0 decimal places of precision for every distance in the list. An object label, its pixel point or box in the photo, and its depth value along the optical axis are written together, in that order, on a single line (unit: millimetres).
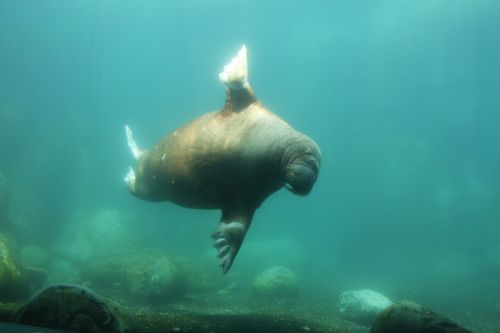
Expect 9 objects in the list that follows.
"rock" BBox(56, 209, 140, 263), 25969
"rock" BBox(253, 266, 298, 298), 13547
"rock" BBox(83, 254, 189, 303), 11844
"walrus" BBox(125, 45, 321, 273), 5023
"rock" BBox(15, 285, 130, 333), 3697
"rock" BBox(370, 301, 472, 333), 4201
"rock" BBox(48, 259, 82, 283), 16103
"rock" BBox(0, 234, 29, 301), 8836
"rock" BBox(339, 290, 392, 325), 10516
